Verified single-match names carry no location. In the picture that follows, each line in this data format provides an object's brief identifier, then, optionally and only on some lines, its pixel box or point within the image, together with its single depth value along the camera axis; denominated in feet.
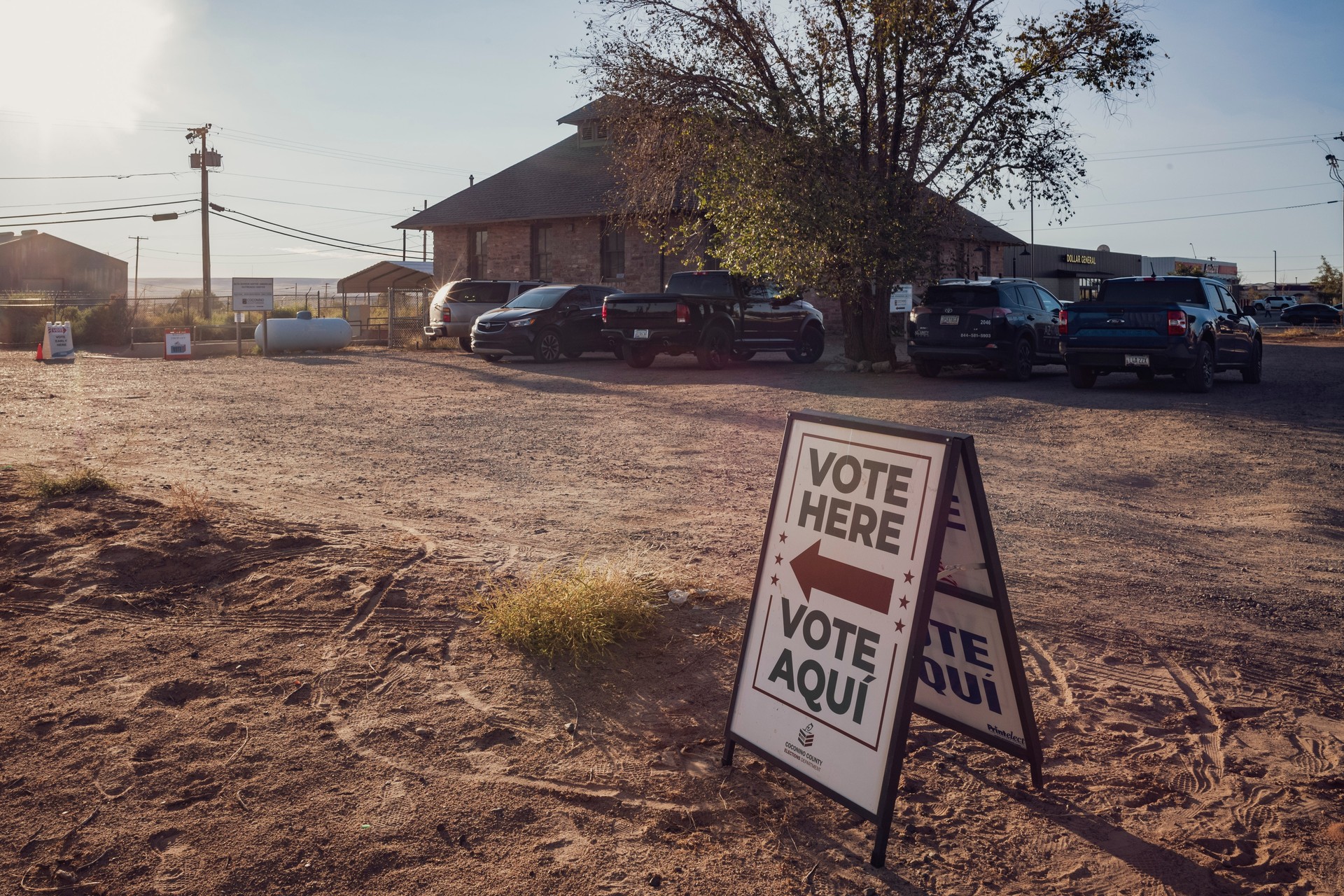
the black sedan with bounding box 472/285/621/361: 71.26
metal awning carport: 186.70
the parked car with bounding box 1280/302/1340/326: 168.86
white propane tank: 88.58
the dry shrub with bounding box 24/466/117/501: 22.93
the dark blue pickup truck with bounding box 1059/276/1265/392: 49.08
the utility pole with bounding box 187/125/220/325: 144.46
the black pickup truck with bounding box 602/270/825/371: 65.21
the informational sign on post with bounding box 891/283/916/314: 65.98
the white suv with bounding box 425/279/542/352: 83.25
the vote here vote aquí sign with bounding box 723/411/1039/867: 9.82
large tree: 58.23
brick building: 111.04
